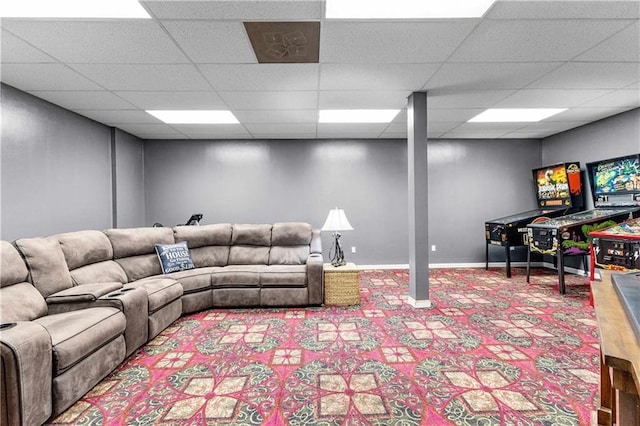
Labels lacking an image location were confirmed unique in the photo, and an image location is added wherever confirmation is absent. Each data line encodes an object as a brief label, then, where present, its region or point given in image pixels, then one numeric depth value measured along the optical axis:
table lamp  3.97
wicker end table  3.85
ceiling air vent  2.29
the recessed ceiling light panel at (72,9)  2.01
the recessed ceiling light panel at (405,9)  2.06
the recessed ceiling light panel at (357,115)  4.36
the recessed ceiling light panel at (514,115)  4.41
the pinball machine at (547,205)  5.08
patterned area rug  1.80
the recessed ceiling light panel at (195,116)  4.34
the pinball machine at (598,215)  4.09
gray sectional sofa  1.72
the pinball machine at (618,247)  3.01
